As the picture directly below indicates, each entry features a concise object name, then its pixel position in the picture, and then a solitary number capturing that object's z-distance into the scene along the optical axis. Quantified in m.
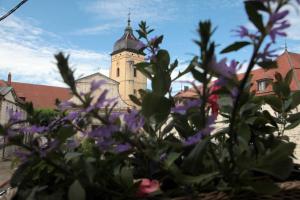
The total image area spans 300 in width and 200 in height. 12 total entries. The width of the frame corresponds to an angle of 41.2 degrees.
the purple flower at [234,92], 0.55
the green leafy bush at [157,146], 0.51
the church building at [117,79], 48.50
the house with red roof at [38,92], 48.10
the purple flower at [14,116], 0.61
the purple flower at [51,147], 0.55
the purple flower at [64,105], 0.62
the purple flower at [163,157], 0.60
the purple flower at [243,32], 0.51
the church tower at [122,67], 50.62
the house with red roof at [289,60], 23.20
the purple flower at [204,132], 0.54
